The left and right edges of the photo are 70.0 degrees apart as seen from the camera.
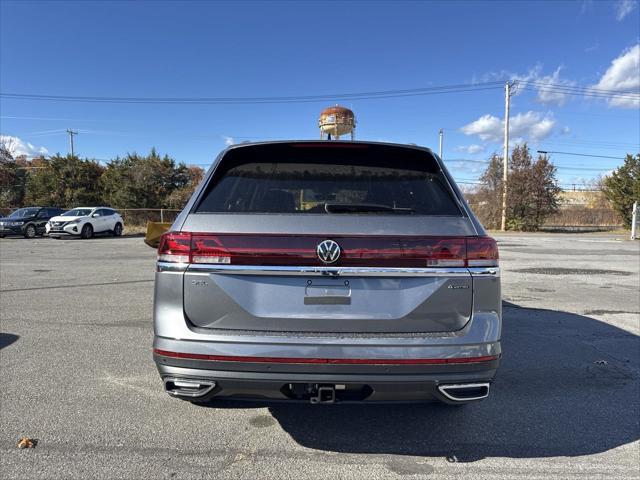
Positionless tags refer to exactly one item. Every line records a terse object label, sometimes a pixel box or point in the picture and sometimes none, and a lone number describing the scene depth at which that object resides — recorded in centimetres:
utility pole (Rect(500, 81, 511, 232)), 3325
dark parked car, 2269
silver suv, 244
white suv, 2262
